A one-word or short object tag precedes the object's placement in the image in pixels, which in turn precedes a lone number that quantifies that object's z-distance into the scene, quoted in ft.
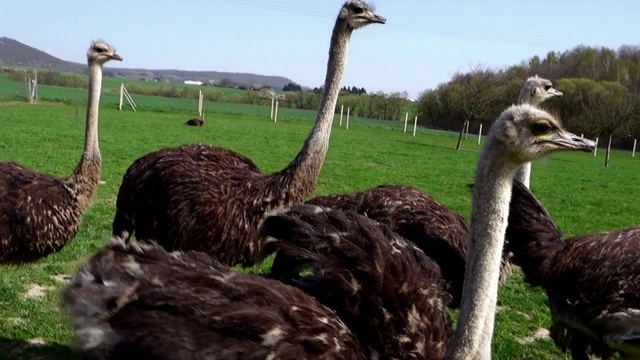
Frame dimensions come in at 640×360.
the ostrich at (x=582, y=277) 13.84
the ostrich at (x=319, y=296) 9.23
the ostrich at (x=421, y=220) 15.35
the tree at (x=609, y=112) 121.70
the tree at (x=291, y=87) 315.94
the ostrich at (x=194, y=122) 97.10
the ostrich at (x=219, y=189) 15.90
